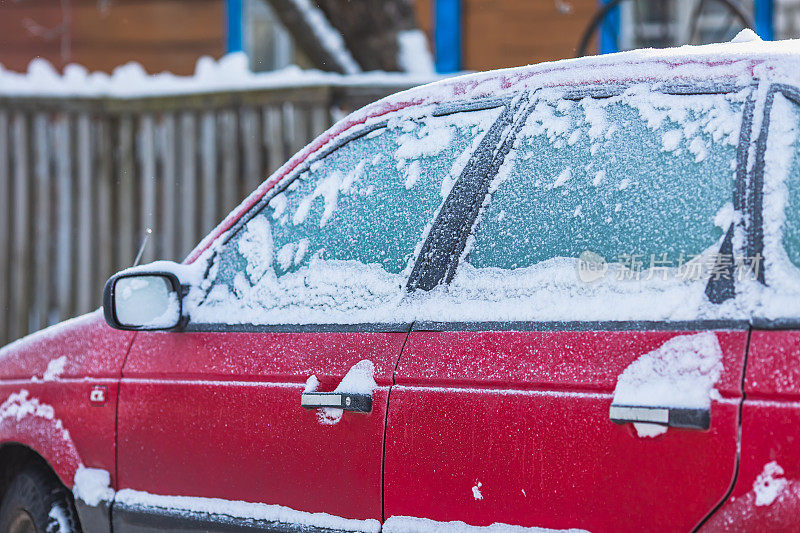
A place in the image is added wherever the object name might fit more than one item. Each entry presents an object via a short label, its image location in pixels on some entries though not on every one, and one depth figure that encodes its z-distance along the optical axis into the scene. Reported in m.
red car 3.99
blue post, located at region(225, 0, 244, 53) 22.11
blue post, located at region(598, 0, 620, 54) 18.88
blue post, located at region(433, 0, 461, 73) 20.47
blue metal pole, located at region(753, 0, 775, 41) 18.81
